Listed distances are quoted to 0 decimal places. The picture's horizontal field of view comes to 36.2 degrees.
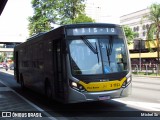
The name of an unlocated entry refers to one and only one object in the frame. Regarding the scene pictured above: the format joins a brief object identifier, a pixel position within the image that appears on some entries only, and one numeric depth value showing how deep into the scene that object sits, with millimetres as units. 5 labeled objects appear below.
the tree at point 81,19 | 37882
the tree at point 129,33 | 36615
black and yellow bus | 7499
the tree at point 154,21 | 27976
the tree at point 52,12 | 40669
